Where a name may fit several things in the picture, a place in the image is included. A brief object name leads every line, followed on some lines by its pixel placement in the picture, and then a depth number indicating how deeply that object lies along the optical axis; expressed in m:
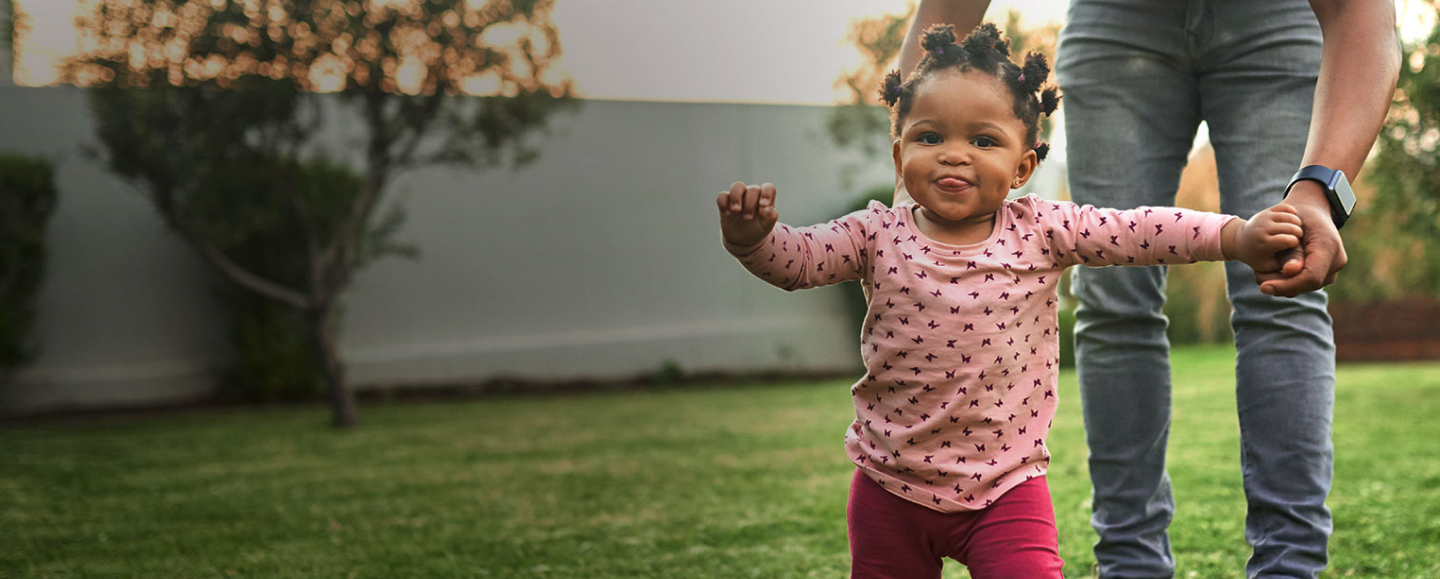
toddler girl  1.57
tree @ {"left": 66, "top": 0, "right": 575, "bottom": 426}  6.95
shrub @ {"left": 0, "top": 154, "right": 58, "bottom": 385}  8.15
